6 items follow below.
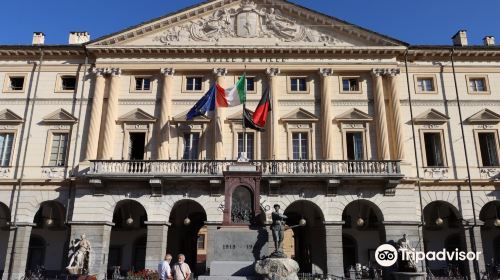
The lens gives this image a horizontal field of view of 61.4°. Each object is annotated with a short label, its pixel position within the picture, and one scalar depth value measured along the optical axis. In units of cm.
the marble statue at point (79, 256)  2342
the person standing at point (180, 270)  1242
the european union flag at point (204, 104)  2647
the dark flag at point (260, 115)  2598
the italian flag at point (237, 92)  2606
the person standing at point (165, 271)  1297
